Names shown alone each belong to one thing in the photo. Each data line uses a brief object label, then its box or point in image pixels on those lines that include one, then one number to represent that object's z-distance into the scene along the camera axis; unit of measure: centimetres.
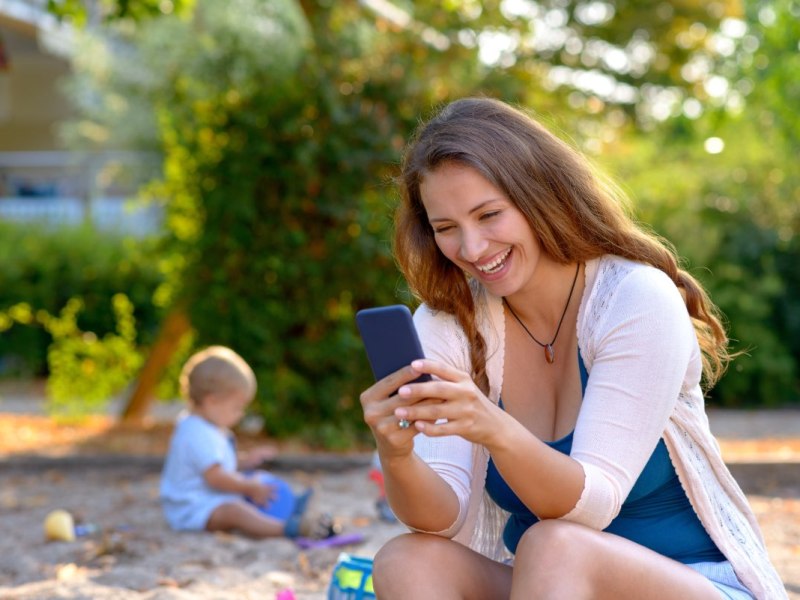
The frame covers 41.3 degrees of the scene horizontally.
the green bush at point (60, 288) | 1262
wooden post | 785
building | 1644
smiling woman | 212
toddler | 473
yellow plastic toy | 459
